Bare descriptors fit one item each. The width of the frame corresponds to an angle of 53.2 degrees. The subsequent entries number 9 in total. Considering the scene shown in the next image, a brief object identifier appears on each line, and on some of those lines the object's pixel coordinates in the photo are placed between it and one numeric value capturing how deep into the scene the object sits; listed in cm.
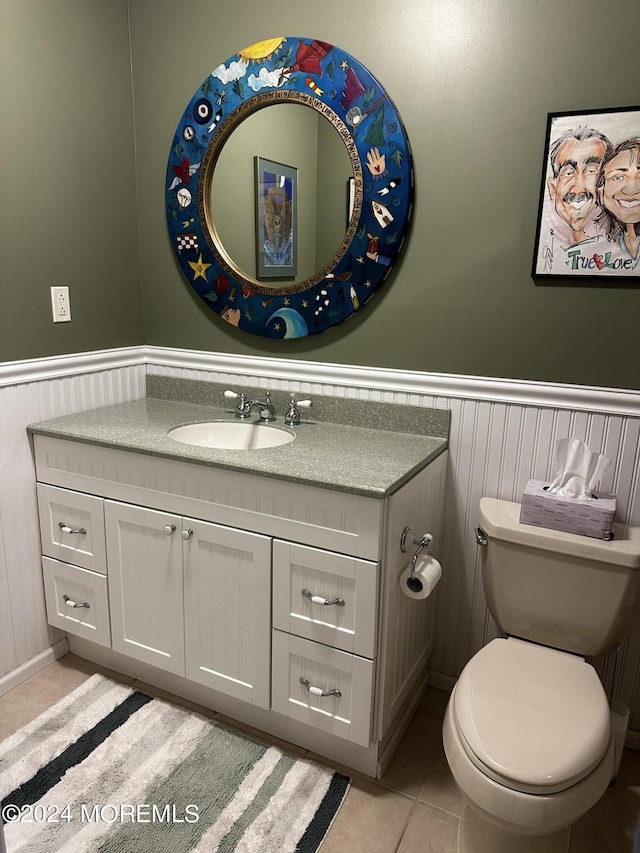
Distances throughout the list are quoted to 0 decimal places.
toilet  121
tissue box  155
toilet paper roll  159
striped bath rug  149
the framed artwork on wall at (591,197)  155
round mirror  181
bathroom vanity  155
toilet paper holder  161
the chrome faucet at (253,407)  207
